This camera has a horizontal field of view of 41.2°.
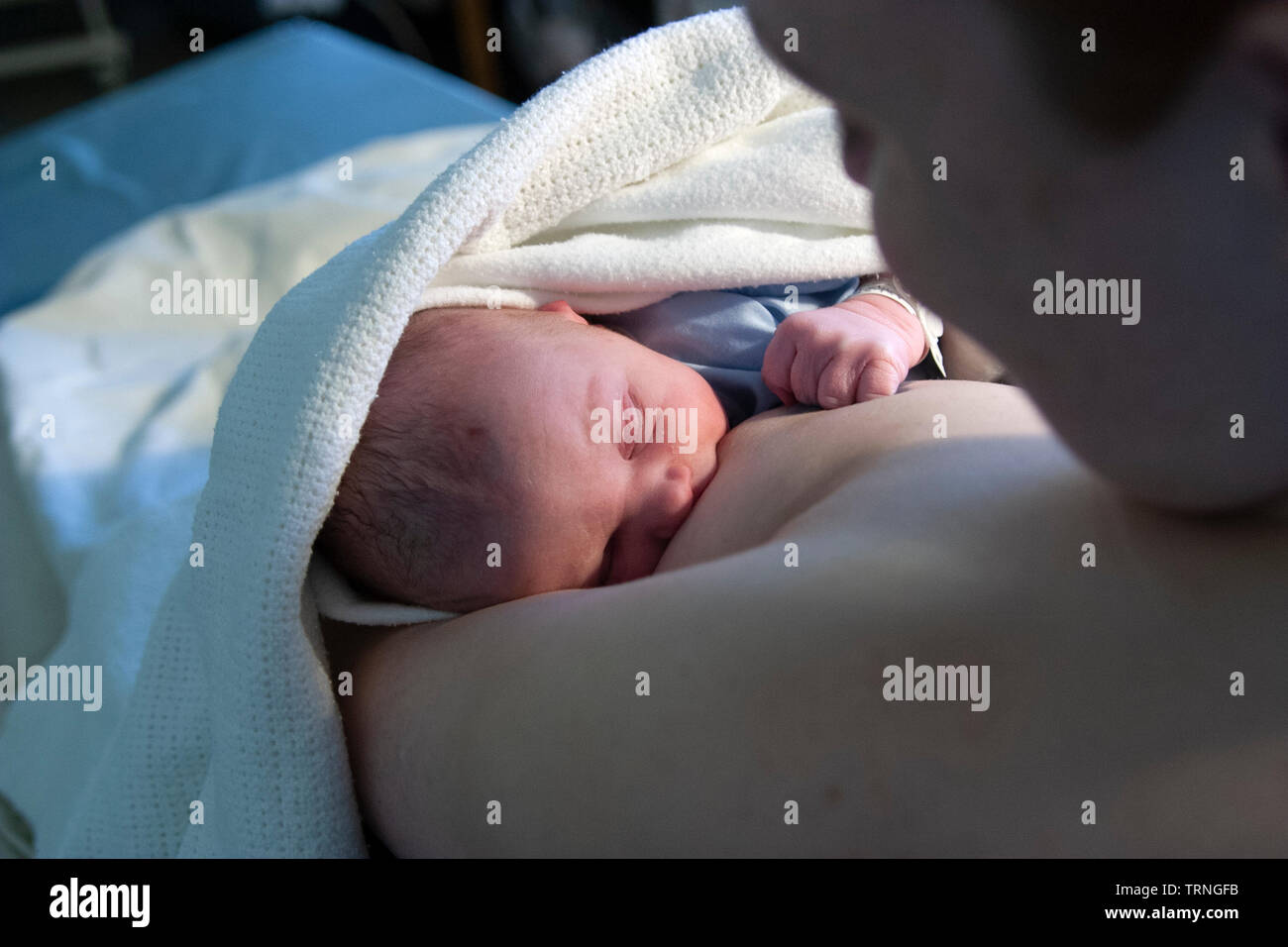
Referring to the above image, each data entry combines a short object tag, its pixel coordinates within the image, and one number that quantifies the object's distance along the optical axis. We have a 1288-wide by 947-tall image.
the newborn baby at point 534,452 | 0.46
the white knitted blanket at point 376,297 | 0.43
